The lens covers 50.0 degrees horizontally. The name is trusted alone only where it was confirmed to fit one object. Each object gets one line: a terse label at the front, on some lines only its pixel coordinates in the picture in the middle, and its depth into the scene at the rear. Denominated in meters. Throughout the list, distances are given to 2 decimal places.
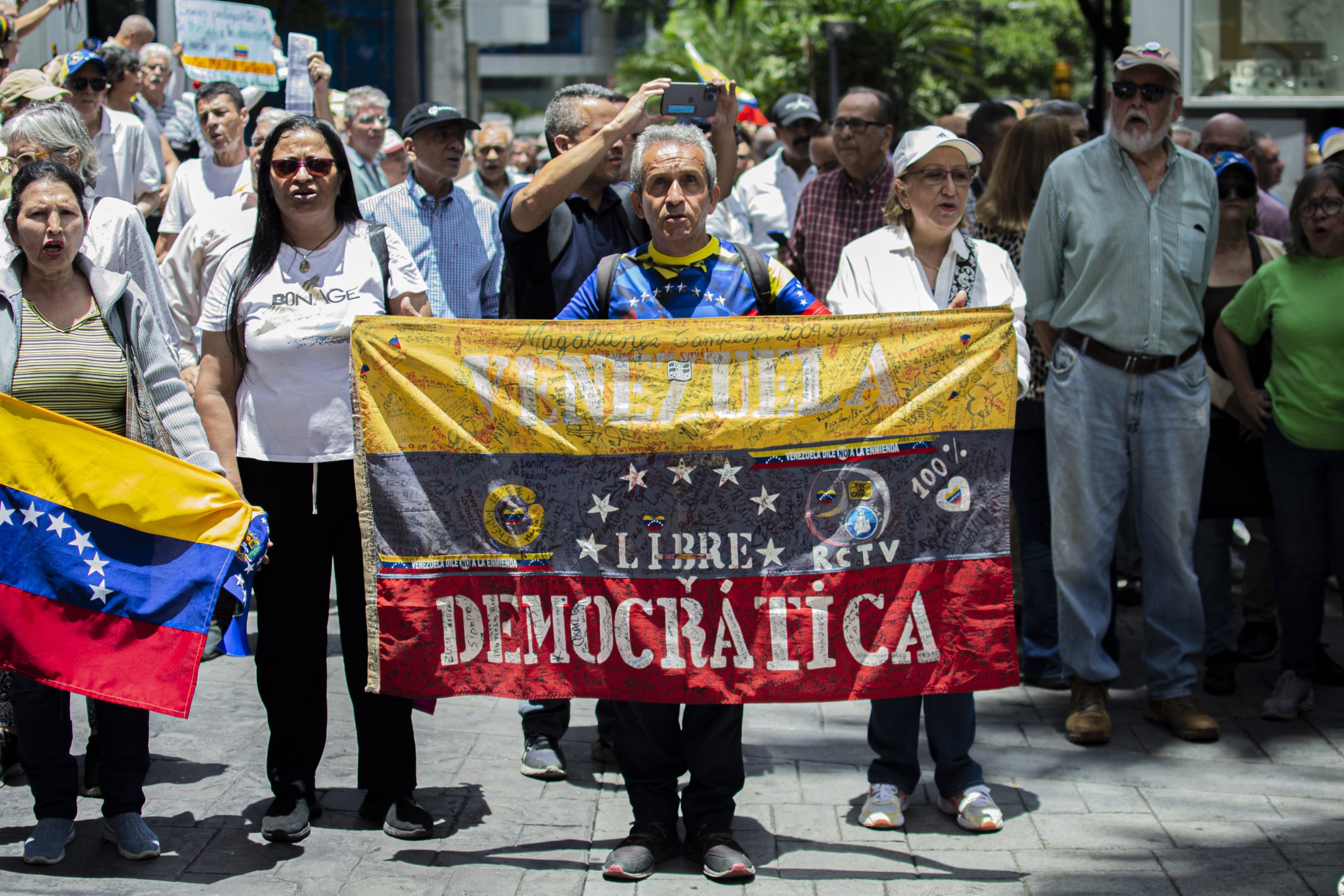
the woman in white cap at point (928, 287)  4.55
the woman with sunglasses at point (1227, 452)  6.11
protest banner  4.08
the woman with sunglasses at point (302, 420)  4.30
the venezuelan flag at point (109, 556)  4.07
